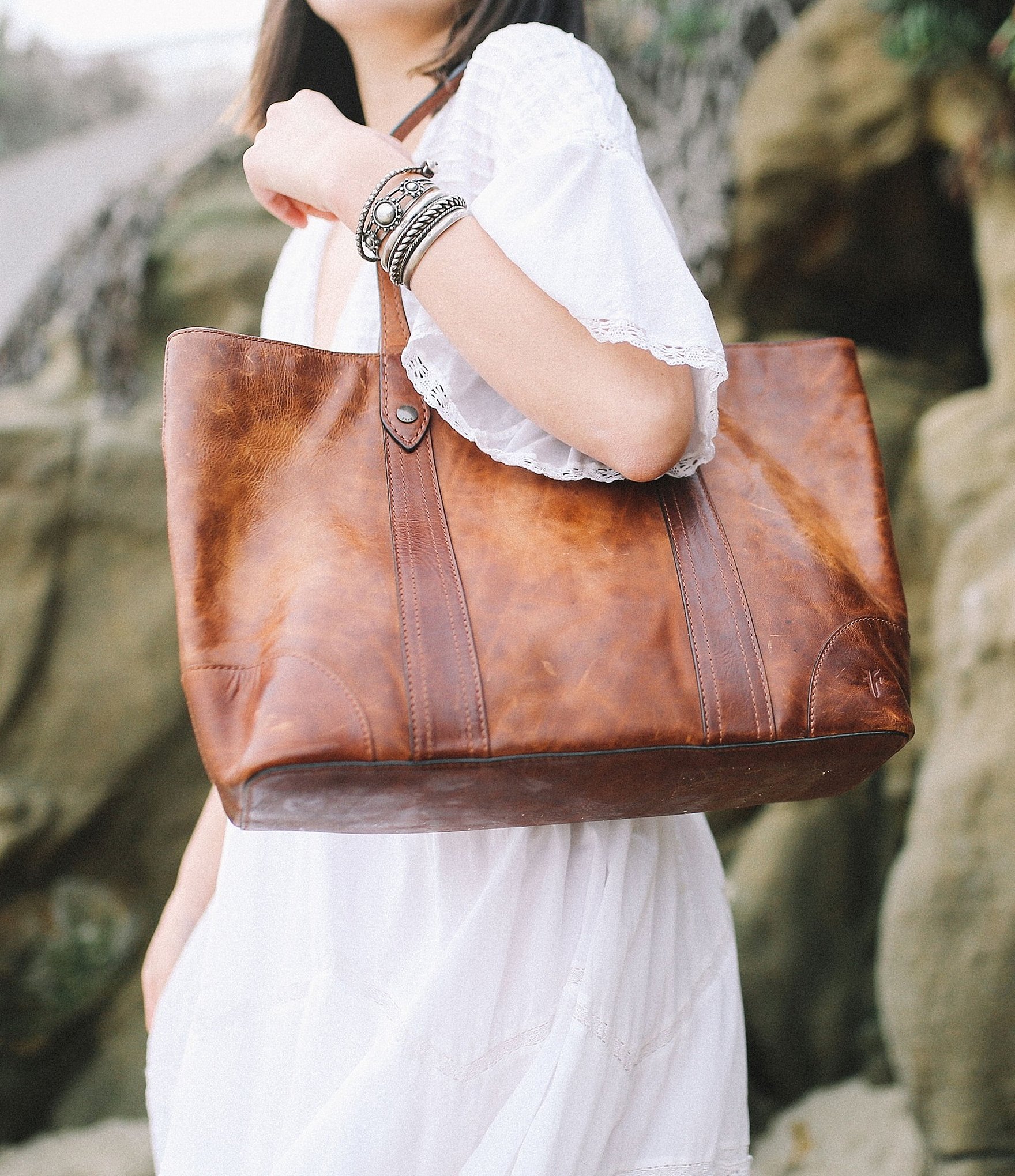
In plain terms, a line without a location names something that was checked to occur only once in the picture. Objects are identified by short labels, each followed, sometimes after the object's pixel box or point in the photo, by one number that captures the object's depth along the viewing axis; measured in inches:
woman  33.4
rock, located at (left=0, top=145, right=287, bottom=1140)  116.8
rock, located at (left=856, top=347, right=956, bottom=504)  124.8
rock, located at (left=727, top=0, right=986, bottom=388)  121.5
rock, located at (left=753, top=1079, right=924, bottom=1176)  100.3
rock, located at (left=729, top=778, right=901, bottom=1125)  112.6
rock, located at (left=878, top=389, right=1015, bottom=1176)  78.8
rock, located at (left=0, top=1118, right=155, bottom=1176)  112.5
